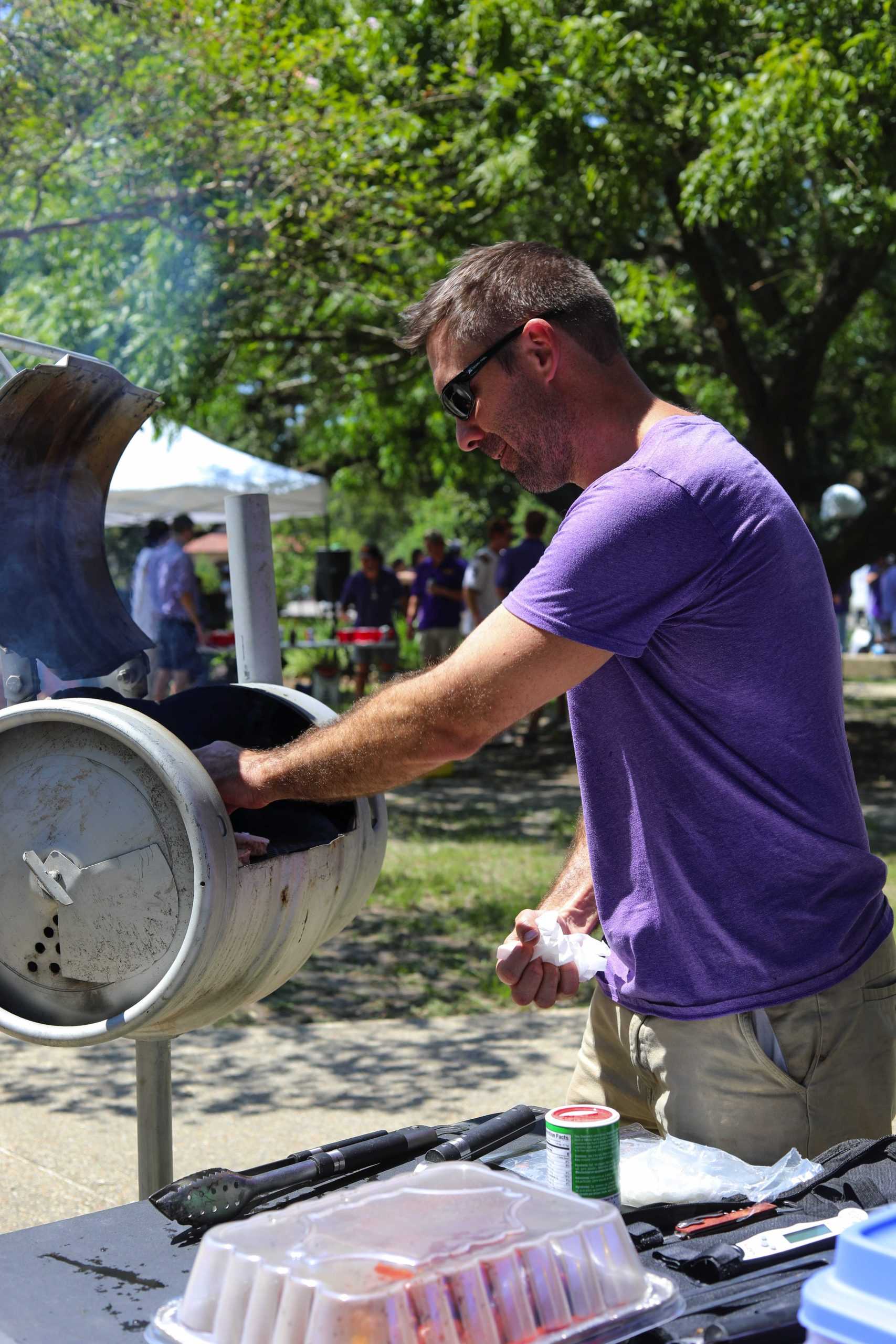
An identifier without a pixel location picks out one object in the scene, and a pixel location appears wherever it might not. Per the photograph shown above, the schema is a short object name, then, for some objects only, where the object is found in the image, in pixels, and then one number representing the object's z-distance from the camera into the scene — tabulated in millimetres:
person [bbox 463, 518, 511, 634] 12594
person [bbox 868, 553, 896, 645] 21386
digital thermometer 1419
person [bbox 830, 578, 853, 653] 20312
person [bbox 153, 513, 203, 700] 11734
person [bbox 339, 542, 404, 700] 15062
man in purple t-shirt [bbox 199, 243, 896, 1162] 1718
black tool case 1224
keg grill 1683
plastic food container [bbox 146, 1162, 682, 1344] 1104
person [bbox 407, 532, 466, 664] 13688
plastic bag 1613
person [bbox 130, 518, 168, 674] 11992
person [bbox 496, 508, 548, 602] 11703
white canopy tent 14070
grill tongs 1579
